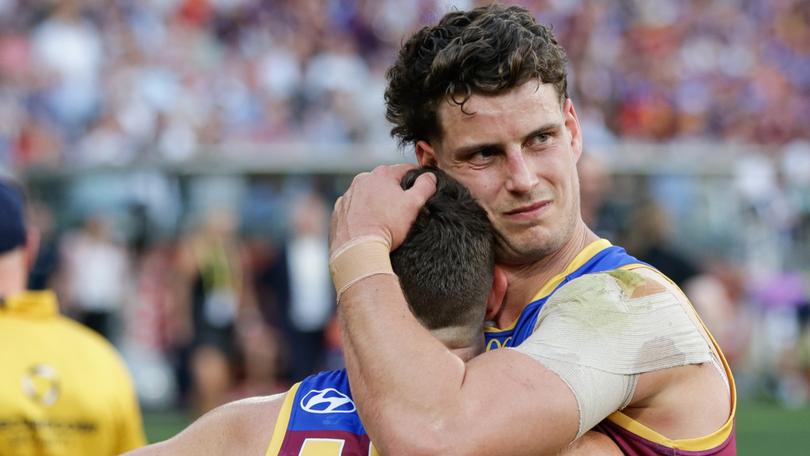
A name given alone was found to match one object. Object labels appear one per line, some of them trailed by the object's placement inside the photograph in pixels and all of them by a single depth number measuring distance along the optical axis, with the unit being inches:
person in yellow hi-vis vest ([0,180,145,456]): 355.9
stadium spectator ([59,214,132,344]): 938.7
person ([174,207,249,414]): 903.7
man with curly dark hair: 219.0
